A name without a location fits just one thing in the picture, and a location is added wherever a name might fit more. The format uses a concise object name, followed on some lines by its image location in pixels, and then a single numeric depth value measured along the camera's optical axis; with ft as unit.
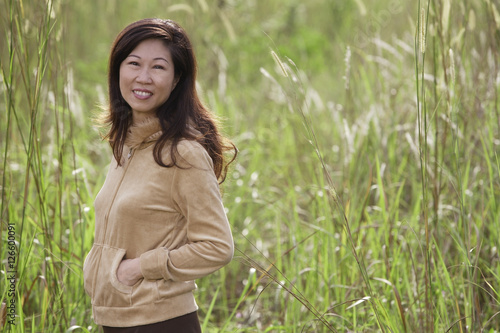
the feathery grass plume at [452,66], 12.89
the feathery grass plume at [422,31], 12.40
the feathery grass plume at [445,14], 13.29
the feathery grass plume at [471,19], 15.19
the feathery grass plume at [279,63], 12.44
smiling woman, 12.27
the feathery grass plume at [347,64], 14.41
